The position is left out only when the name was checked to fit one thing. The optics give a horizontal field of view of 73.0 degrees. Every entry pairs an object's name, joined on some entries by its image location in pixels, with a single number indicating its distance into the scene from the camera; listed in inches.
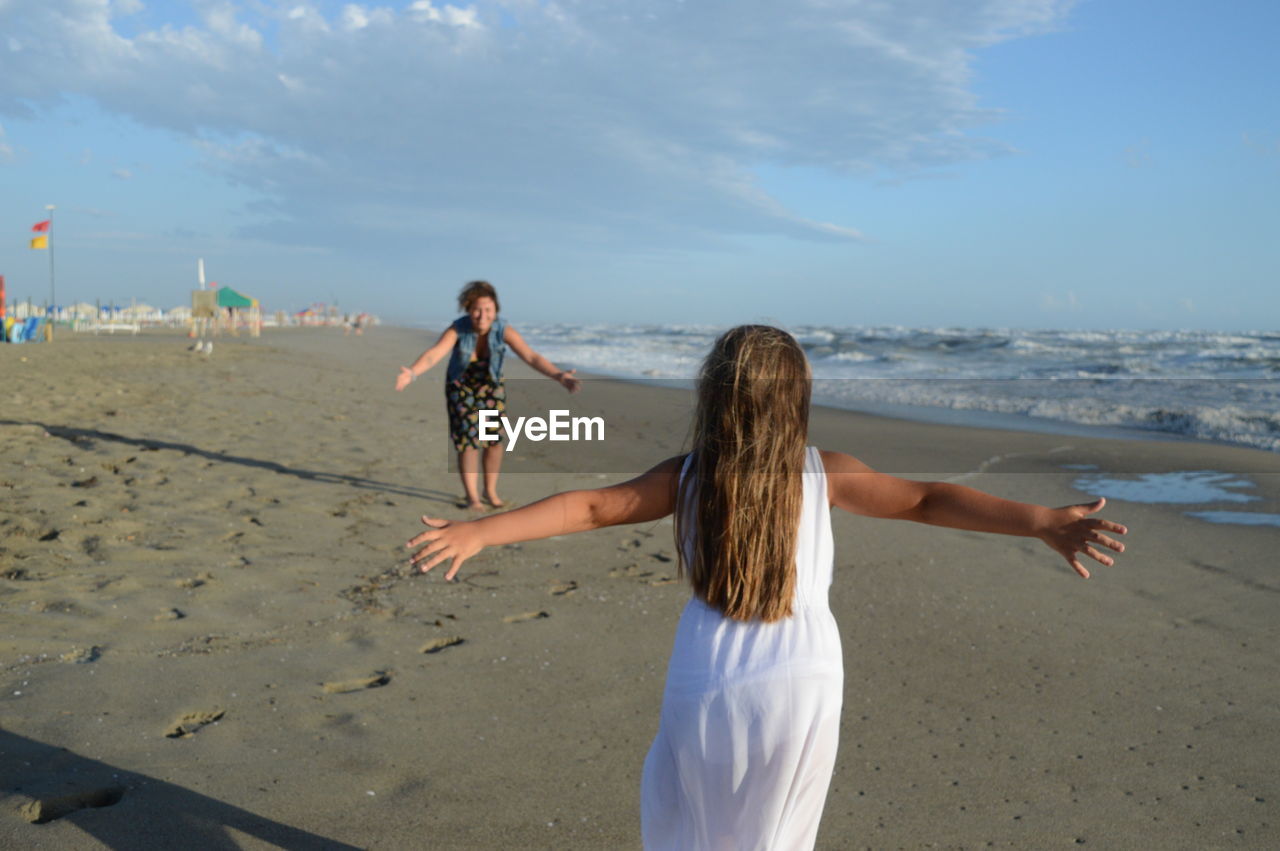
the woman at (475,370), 262.1
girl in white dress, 66.6
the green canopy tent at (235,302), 1585.9
